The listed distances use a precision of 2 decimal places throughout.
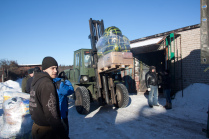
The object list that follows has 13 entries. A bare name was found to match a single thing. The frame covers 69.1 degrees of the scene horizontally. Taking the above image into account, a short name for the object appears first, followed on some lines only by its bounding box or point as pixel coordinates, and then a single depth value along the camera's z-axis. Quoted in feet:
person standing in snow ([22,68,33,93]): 19.49
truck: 20.79
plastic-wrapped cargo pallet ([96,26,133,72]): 16.43
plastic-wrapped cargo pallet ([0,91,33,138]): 10.89
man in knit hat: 6.32
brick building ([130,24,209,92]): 29.22
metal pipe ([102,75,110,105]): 21.54
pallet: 16.55
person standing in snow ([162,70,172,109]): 23.09
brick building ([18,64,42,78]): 74.81
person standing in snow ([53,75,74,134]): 8.04
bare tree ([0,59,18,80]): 64.70
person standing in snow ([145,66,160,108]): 24.11
